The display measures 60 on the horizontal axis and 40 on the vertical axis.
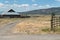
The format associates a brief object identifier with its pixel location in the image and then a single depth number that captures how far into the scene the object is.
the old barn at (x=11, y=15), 48.36
